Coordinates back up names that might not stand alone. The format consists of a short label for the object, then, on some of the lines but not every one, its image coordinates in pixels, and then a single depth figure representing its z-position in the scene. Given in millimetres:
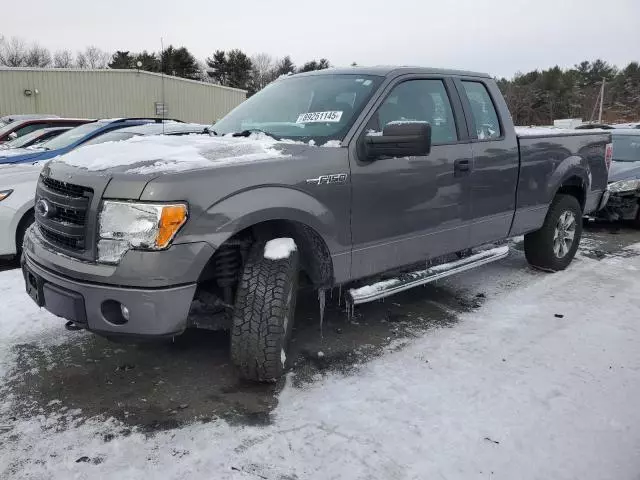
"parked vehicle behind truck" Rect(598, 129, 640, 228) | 7918
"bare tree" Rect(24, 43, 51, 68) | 62156
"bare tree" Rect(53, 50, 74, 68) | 66000
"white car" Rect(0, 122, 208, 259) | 5199
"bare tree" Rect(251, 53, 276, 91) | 61106
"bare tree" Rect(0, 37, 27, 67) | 61125
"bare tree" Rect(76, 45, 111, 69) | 66938
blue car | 6621
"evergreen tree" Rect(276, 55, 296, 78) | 67231
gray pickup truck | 2596
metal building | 26000
